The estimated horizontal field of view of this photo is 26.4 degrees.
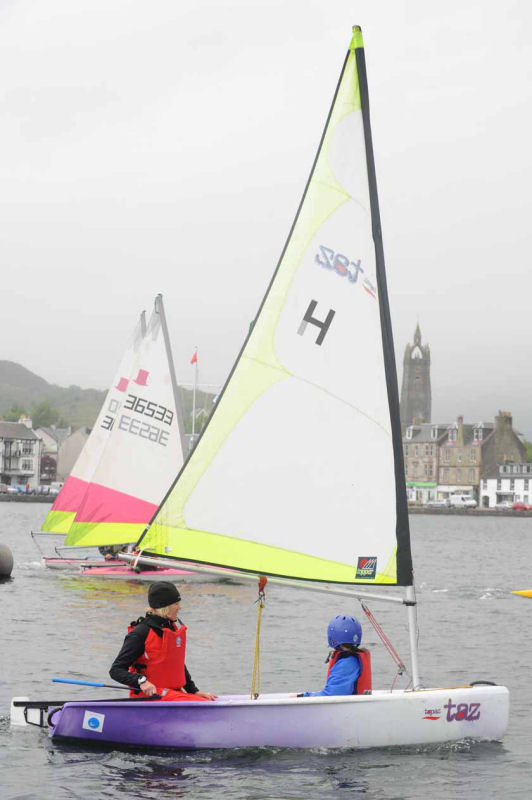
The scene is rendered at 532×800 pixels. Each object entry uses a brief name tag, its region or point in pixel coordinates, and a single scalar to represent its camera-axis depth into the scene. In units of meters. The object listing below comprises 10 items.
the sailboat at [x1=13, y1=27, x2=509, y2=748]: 12.42
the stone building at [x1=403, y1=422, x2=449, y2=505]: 176.62
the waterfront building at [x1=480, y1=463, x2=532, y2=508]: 166.12
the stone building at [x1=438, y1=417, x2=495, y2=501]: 170.62
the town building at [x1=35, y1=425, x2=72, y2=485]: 187.00
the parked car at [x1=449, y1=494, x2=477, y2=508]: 170.00
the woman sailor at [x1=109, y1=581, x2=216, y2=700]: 11.80
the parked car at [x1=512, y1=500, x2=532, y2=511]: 164.50
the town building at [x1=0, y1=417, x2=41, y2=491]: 173.25
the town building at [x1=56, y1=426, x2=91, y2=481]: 182.12
